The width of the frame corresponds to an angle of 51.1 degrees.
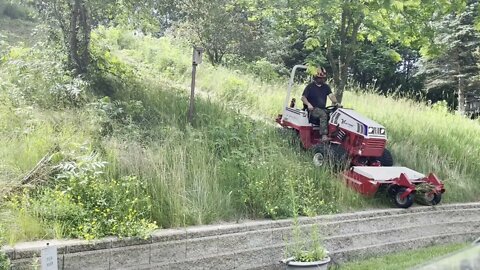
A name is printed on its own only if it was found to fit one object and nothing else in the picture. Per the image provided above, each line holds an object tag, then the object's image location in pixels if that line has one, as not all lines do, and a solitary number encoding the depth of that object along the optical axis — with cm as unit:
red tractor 582
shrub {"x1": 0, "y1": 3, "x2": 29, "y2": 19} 1232
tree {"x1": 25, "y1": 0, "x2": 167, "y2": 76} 718
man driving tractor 682
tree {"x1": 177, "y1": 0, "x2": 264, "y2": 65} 1226
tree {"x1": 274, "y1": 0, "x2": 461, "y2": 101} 681
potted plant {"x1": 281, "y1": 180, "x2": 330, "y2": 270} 431
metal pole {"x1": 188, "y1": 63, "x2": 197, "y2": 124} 672
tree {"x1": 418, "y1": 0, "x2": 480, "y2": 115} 1669
